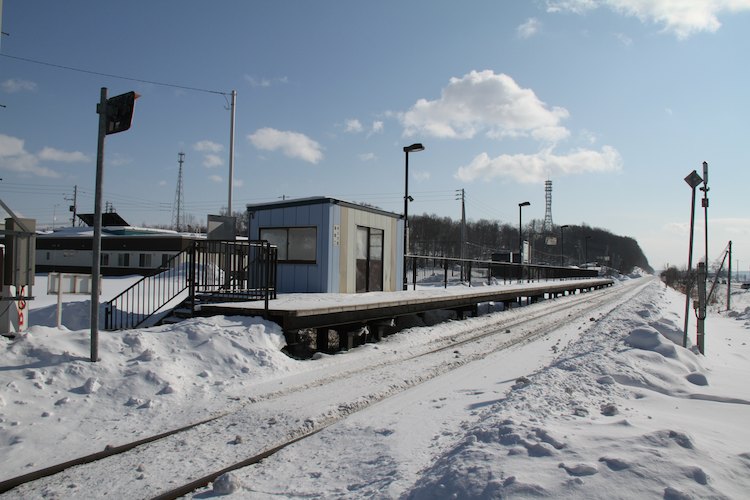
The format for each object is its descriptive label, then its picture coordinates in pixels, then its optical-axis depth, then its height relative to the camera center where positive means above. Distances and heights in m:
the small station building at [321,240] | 13.50 +0.57
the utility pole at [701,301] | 9.59 -0.73
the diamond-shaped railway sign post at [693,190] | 9.80 +1.52
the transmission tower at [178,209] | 73.69 +7.58
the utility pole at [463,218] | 44.92 +4.65
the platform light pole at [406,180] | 17.62 +3.62
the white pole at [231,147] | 21.88 +5.11
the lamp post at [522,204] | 38.78 +4.86
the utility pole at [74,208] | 75.79 +7.52
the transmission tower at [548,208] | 125.88 +14.59
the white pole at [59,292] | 10.72 -0.80
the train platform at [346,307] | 9.15 -1.05
